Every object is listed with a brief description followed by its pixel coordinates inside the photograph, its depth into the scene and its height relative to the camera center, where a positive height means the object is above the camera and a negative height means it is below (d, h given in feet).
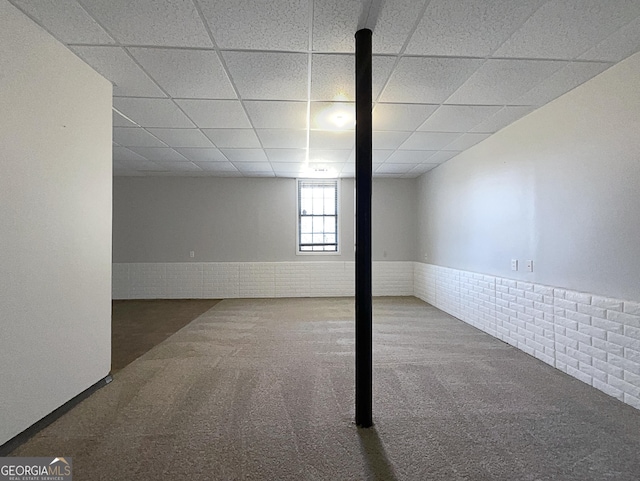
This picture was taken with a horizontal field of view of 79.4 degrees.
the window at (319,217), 27.27 +1.64
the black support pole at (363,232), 8.23 +0.17
